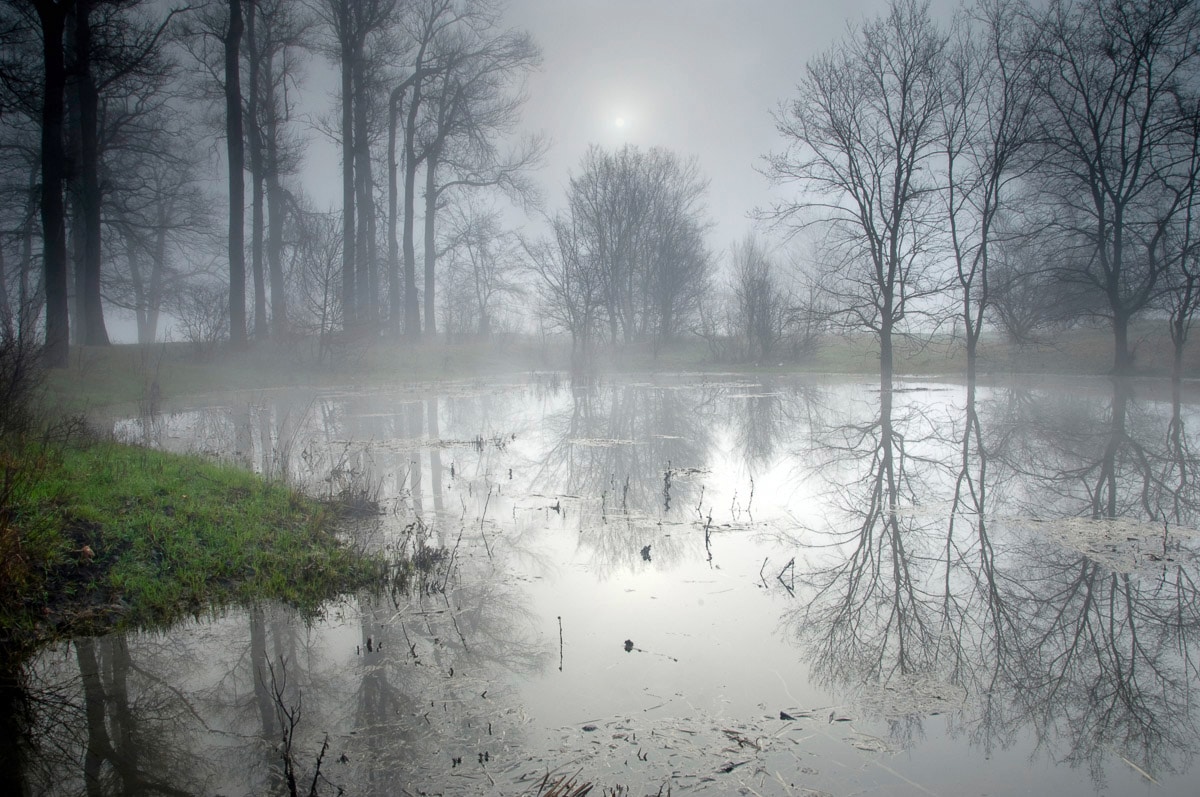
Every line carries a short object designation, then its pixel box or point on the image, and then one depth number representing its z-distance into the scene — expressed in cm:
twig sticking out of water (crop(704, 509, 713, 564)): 503
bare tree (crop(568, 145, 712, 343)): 3048
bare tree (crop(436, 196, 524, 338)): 3173
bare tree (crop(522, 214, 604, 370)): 2514
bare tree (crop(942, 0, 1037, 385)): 1789
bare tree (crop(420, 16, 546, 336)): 2595
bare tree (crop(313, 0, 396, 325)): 2286
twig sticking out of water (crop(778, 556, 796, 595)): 426
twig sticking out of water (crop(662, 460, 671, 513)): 623
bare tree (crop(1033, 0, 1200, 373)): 1717
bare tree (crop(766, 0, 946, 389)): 1706
